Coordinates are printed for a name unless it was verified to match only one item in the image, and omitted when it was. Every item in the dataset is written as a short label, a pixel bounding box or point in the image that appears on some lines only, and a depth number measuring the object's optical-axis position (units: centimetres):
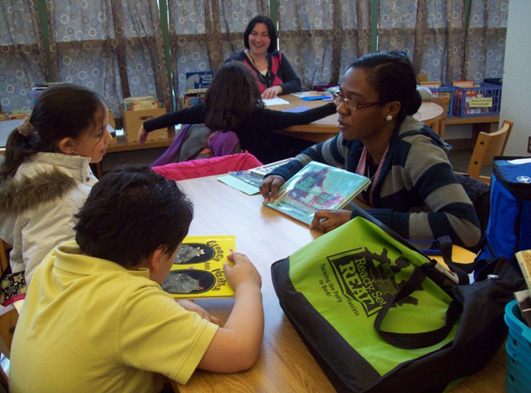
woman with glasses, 136
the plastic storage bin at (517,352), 71
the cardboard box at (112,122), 382
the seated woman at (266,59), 399
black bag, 76
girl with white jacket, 140
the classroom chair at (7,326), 101
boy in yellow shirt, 84
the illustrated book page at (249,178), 189
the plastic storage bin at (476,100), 448
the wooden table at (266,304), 84
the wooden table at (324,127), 290
